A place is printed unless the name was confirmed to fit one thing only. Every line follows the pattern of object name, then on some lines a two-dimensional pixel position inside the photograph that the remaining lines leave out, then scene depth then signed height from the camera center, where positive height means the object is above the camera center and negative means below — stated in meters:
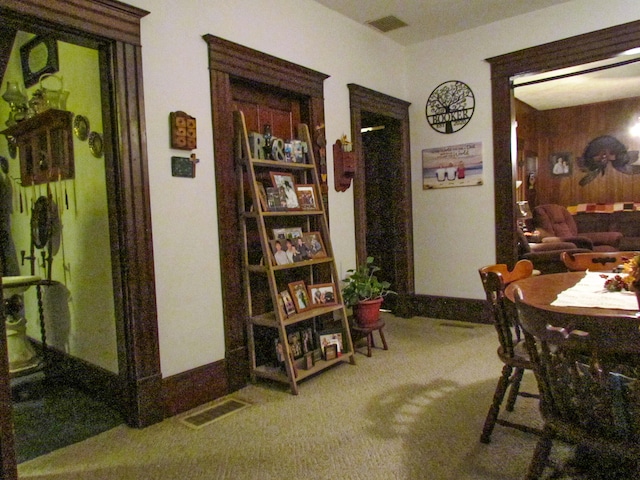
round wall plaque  4.36 +1.05
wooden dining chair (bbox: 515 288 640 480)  1.24 -0.50
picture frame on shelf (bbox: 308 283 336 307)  3.21 -0.51
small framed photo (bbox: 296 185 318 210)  3.24 +0.18
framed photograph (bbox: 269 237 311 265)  3.00 -0.18
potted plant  3.49 -0.60
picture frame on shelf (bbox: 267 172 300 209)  3.09 +0.25
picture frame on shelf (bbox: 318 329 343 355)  3.21 -0.83
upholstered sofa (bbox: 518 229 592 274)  4.83 -0.47
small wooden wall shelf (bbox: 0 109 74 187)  2.95 +0.61
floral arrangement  1.55 -0.28
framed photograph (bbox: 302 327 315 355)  3.17 -0.83
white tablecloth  1.62 -0.33
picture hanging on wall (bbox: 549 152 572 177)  7.77 +0.80
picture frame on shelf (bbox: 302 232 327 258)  3.26 -0.16
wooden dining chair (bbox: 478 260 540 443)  1.91 -0.61
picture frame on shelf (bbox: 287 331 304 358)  3.08 -0.81
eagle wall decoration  7.27 +0.81
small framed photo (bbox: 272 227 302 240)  3.12 -0.07
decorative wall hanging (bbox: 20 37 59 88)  3.02 +1.21
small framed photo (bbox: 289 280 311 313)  3.07 -0.49
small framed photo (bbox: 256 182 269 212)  2.96 +0.17
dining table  1.55 -0.34
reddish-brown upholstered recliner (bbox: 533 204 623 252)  6.20 -0.29
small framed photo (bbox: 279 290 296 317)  3.00 -0.52
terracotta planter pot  3.48 -0.70
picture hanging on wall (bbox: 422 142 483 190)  4.34 +0.48
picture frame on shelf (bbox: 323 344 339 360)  3.19 -0.91
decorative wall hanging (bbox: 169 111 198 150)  2.60 +0.55
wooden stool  3.46 -0.83
